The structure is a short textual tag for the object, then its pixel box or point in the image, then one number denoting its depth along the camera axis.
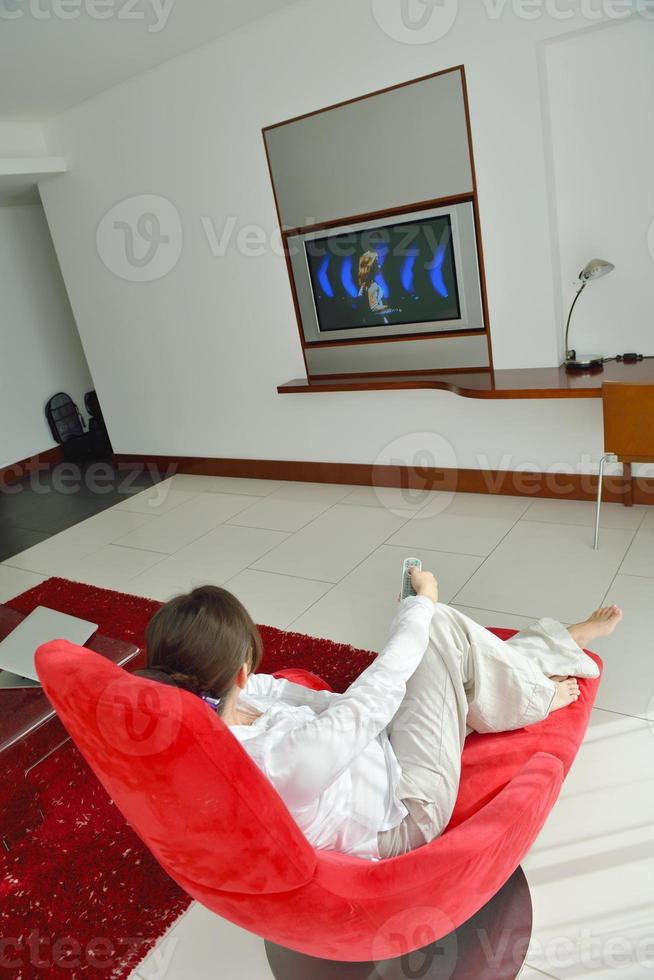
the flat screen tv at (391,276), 3.57
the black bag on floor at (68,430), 6.29
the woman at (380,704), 1.20
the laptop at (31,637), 2.21
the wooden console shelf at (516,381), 3.10
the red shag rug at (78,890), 1.64
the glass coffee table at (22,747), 1.93
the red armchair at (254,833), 0.94
